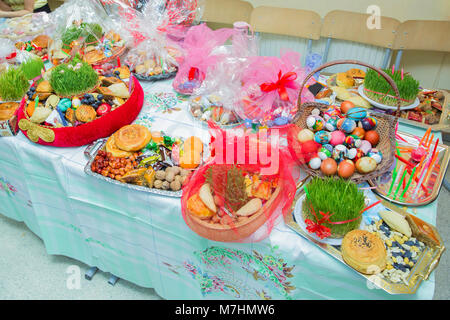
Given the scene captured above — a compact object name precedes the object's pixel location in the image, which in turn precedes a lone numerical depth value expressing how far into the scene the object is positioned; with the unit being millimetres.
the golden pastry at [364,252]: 777
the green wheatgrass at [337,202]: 852
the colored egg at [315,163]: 1014
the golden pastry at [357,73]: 1488
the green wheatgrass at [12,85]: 1373
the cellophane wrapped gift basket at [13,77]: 1276
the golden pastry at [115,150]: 1133
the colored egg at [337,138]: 1069
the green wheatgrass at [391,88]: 1284
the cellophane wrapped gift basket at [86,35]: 1583
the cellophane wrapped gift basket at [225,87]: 1268
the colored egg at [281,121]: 1213
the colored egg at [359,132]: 1094
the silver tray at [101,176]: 1010
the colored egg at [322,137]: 1076
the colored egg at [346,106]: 1172
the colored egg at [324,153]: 1023
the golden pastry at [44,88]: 1301
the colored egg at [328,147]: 1046
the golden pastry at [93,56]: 1543
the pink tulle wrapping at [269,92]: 1257
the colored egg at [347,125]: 1083
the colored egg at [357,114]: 1107
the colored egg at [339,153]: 1022
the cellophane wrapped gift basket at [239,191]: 866
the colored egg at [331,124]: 1112
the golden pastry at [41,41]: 1805
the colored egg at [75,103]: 1232
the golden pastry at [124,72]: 1507
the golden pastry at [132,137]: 1137
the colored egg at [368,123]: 1100
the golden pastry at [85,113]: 1182
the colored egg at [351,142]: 1052
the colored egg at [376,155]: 1015
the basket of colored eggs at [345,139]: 995
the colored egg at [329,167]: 988
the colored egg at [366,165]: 989
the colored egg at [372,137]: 1078
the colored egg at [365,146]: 1036
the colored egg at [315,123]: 1124
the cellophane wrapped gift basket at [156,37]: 1537
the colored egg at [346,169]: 981
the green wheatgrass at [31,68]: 1540
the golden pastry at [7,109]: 1287
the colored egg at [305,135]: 1093
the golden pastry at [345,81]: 1435
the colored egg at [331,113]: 1150
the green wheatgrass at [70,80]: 1269
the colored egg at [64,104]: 1223
